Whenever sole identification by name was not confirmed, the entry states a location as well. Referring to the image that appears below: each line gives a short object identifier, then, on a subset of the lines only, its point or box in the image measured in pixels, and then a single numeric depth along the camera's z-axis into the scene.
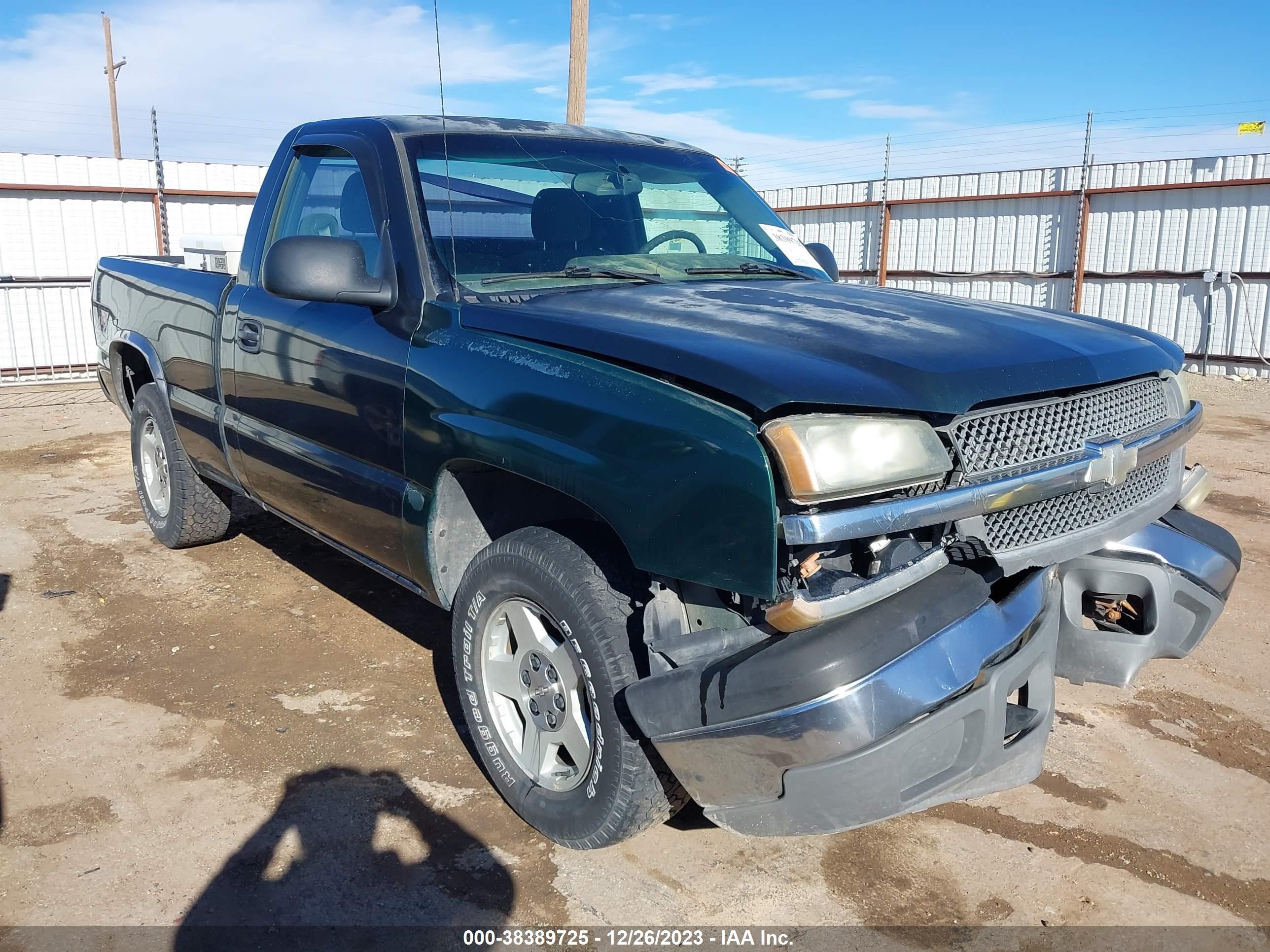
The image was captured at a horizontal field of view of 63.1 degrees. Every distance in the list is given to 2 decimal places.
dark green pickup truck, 2.19
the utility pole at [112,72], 33.00
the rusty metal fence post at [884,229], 15.96
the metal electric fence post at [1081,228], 13.74
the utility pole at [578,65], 10.91
